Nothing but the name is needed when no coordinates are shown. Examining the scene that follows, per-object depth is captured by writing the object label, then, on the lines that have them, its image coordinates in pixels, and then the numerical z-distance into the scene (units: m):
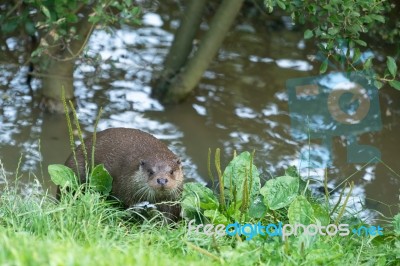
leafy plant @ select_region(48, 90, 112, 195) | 11.10
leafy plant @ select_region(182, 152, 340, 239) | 10.34
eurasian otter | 11.48
